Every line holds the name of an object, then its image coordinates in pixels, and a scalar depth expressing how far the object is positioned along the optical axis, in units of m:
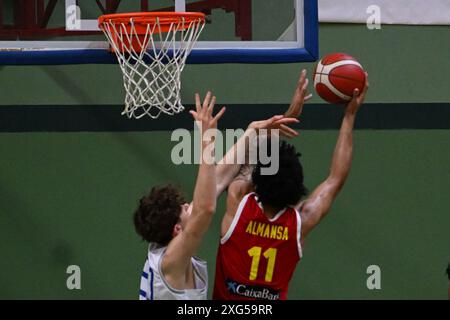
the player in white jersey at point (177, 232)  8.01
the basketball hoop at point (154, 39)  10.76
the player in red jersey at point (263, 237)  8.92
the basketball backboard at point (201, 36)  11.38
